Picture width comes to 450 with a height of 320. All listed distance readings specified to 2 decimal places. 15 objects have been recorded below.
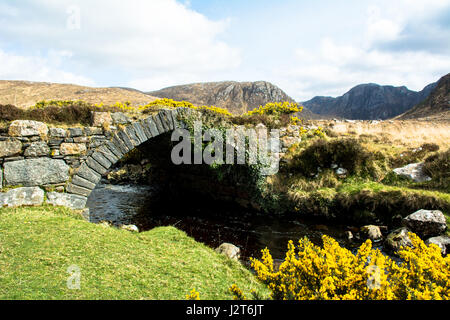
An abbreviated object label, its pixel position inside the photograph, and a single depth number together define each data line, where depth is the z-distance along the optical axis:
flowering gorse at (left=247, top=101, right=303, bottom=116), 13.29
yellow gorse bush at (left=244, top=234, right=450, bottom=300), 2.58
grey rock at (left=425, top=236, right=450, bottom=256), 6.25
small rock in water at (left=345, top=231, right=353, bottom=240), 7.82
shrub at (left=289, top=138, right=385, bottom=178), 10.52
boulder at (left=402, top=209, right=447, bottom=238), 6.90
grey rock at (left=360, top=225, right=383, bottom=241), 7.60
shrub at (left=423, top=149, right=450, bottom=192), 8.61
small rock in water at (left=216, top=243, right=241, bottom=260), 6.22
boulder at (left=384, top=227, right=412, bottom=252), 6.66
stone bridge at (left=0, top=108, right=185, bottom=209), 5.79
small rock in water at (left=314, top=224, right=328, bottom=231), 8.66
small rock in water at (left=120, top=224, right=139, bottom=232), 7.18
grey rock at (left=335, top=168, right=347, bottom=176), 10.50
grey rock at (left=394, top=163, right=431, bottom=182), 9.28
